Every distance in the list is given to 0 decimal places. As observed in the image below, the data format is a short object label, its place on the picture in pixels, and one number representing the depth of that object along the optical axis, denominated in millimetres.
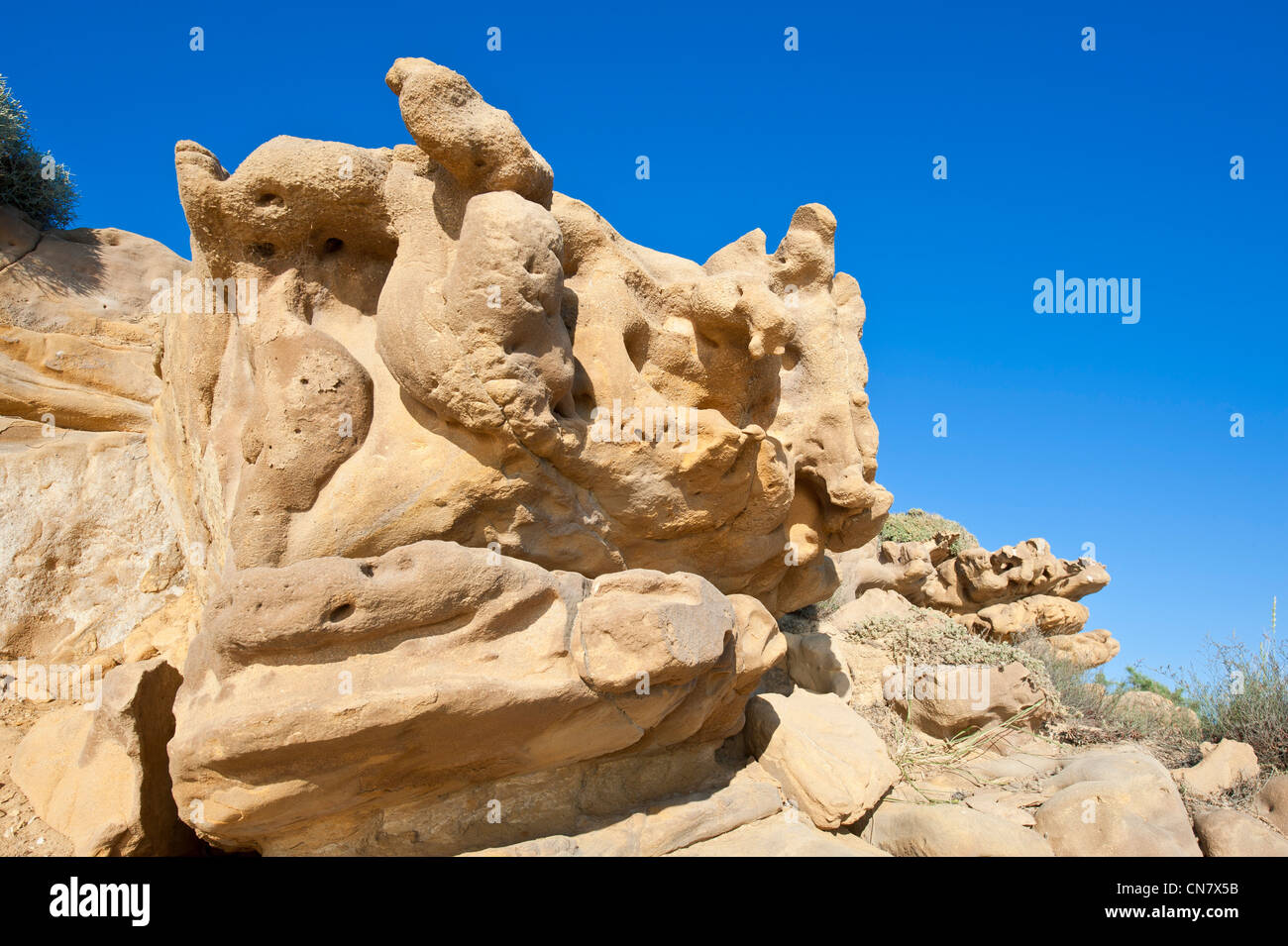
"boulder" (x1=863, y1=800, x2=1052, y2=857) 4121
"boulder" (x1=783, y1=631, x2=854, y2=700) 6555
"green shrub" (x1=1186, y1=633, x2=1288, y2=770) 6055
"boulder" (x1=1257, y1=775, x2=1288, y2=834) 4969
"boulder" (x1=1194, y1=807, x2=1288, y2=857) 4387
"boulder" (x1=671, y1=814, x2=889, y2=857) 3578
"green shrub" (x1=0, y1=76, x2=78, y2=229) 6910
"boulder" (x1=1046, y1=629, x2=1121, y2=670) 11648
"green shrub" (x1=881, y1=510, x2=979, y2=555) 14406
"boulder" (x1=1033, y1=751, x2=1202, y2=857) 4262
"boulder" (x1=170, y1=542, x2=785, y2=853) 2979
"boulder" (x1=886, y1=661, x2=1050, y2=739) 6246
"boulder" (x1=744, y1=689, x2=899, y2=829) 4234
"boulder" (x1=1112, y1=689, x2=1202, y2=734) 7348
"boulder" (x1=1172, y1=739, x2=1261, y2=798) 5574
